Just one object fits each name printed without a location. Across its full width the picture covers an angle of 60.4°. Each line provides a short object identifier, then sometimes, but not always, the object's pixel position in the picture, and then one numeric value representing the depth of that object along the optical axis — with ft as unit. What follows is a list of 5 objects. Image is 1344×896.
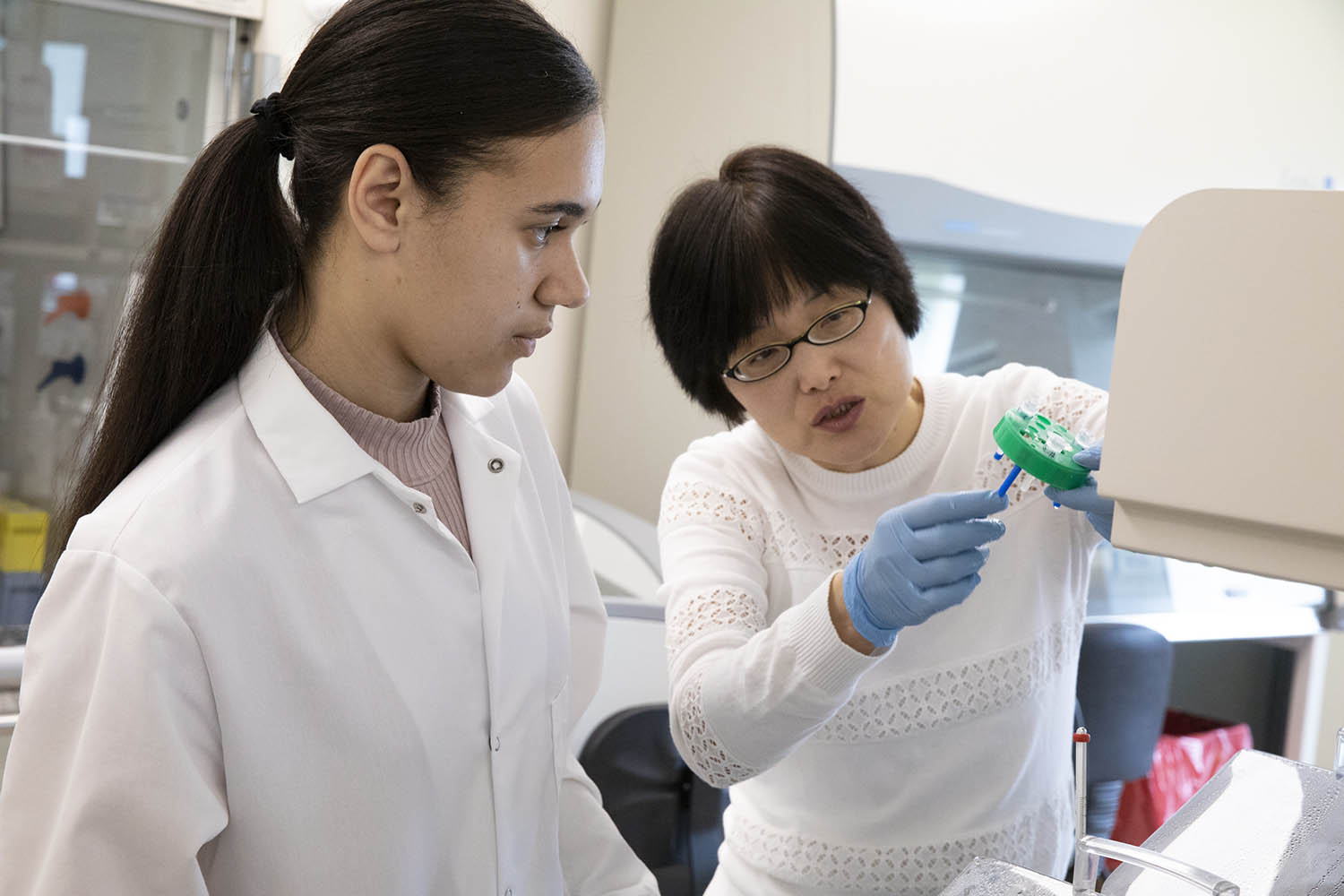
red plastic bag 8.75
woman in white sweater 3.95
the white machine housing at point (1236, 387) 2.11
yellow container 7.73
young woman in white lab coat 2.58
